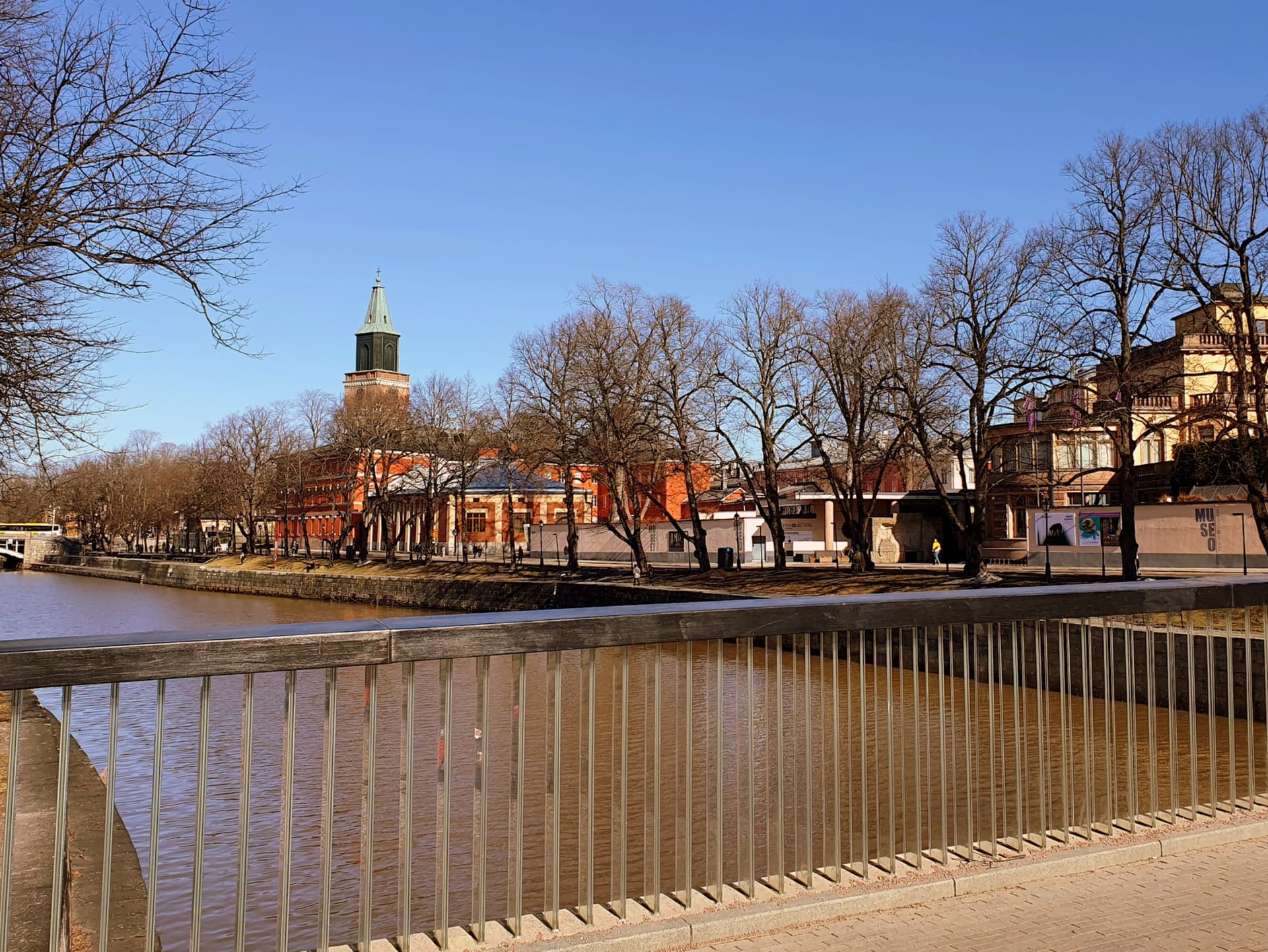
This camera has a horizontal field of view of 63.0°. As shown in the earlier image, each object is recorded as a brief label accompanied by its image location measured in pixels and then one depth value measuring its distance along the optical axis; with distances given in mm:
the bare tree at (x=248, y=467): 69188
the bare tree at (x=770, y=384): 40000
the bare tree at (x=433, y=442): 59500
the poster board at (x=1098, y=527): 42188
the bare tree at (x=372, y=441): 61375
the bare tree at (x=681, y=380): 40375
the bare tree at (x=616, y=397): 39906
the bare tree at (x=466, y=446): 57500
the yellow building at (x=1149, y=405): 25219
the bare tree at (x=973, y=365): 31078
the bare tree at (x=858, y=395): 34281
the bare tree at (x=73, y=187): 9711
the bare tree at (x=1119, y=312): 27562
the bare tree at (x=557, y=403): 41000
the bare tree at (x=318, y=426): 69688
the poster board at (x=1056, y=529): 44031
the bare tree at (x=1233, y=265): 23844
